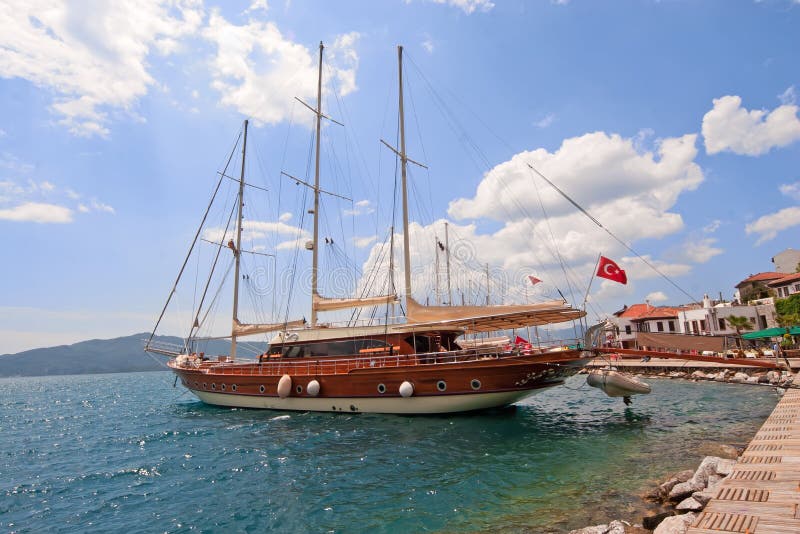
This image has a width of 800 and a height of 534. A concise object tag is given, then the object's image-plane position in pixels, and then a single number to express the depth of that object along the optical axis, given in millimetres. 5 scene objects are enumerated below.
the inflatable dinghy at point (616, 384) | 17905
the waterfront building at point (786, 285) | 44316
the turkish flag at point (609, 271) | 15670
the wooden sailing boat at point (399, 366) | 17938
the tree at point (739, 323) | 41588
